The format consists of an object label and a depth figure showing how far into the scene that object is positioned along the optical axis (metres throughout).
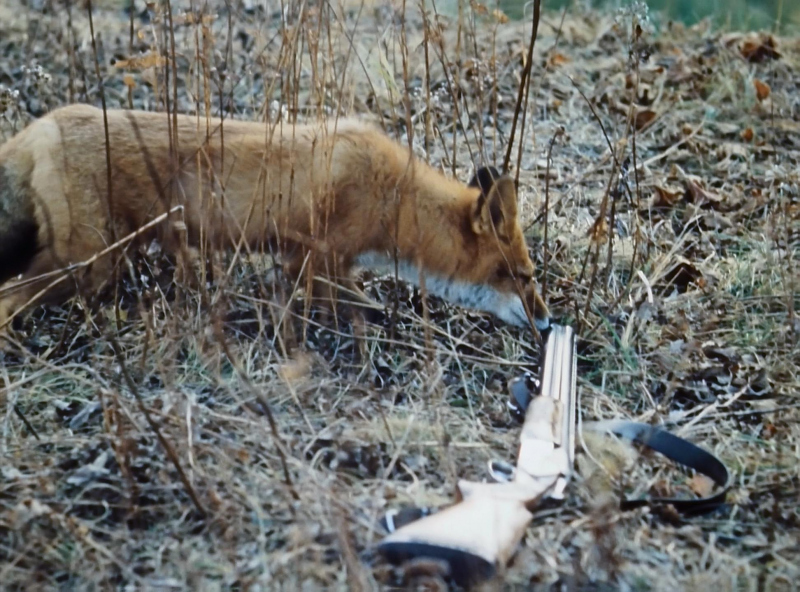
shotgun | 2.39
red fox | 4.57
